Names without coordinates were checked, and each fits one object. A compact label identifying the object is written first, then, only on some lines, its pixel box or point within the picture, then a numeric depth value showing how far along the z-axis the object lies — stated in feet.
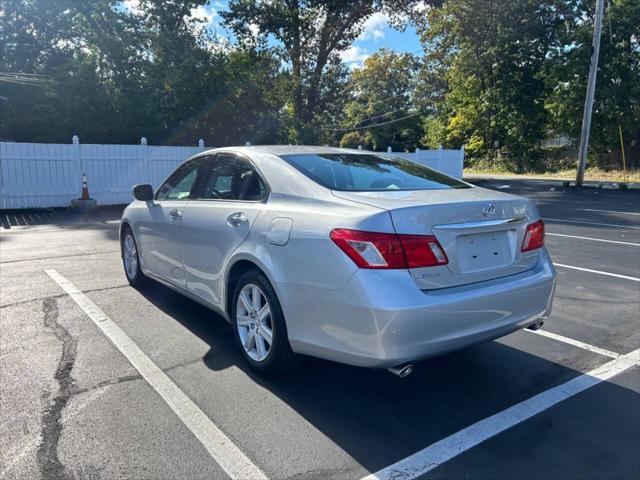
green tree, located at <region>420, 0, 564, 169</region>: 105.91
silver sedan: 8.95
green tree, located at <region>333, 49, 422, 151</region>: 178.91
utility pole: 69.72
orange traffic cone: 42.58
